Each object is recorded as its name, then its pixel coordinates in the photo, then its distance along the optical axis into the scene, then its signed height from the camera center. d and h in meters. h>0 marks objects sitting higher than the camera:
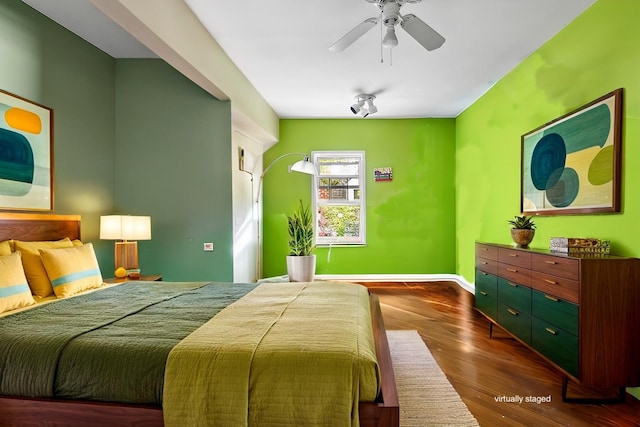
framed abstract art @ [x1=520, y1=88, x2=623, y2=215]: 2.45 +0.41
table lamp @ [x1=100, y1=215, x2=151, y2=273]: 3.38 -0.18
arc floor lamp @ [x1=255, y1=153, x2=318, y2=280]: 5.03 +0.62
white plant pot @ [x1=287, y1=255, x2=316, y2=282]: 5.12 -0.78
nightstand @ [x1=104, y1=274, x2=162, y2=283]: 3.24 -0.62
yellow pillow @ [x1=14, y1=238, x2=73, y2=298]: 2.47 -0.39
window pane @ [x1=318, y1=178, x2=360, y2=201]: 5.98 +0.41
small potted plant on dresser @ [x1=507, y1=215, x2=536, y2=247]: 3.11 -0.17
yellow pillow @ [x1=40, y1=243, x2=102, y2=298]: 2.49 -0.41
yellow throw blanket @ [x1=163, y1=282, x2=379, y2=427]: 1.34 -0.65
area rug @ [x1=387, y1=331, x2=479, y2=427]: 1.97 -1.15
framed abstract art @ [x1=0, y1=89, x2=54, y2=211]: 2.66 +0.49
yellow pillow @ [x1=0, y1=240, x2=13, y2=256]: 2.38 -0.23
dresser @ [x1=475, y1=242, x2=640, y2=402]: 2.11 -0.66
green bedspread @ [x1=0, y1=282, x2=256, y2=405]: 1.46 -0.59
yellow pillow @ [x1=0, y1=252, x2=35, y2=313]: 2.10 -0.43
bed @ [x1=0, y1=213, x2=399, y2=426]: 1.37 -0.79
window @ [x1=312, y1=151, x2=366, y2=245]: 5.97 +0.24
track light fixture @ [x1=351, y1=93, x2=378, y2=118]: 4.76 +1.49
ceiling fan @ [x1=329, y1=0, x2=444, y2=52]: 2.38 +1.29
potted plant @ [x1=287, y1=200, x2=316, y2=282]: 5.13 -0.54
